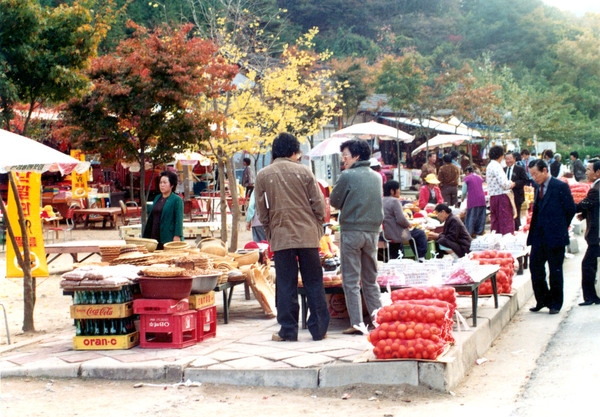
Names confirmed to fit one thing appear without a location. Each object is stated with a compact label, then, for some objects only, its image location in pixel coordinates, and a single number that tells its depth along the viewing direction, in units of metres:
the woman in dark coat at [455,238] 12.30
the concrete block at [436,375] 6.58
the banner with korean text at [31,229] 12.07
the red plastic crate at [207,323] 8.55
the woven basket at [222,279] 9.35
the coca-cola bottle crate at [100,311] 8.12
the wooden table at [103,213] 24.64
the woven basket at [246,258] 10.53
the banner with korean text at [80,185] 24.64
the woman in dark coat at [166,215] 10.12
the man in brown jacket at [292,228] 7.96
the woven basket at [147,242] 9.77
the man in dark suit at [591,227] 10.41
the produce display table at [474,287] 8.54
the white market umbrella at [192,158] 23.62
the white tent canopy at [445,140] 31.33
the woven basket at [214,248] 10.52
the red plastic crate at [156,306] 8.06
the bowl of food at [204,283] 8.43
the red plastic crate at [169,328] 8.10
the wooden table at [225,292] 9.34
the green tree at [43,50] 10.62
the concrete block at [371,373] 6.68
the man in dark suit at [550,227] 10.11
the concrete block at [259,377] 6.93
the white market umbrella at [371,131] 23.11
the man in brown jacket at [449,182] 20.67
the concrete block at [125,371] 7.28
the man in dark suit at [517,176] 17.20
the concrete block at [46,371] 7.48
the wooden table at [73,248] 14.25
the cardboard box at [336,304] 9.32
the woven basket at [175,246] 9.58
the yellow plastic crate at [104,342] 8.18
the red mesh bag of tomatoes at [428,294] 8.02
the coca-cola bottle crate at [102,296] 8.13
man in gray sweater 8.30
